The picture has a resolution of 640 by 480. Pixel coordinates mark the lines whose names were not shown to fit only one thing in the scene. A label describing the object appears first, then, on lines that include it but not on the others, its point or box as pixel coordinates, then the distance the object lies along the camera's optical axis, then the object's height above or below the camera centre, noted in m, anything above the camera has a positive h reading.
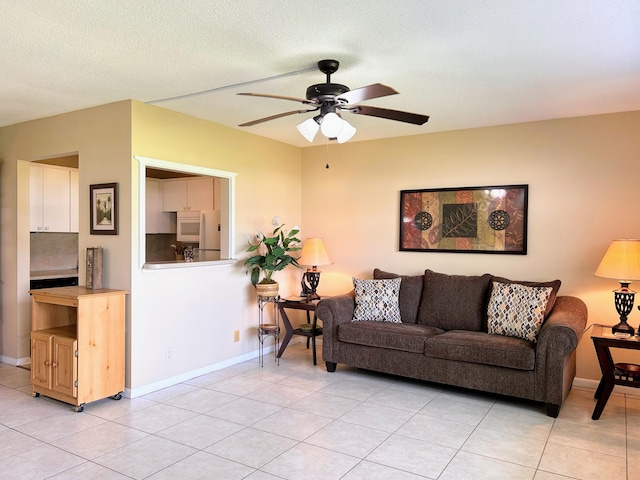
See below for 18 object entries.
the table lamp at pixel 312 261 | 5.14 -0.31
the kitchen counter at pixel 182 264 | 4.00 -0.30
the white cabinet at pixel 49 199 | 5.16 +0.36
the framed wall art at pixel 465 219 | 4.57 +0.15
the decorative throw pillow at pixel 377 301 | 4.66 -0.68
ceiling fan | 2.73 +0.78
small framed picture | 3.96 +0.19
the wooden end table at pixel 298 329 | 4.89 -0.96
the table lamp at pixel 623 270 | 3.63 -0.27
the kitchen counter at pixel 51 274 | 5.17 -0.51
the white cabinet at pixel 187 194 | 5.93 +0.49
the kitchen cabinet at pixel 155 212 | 6.22 +0.26
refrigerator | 5.36 -0.04
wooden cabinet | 3.57 -0.93
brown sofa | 3.54 -0.91
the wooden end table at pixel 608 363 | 3.43 -0.96
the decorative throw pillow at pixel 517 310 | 3.87 -0.64
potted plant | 4.88 -0.28
